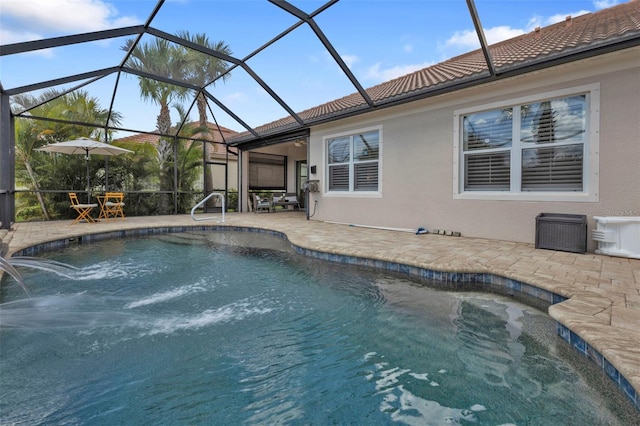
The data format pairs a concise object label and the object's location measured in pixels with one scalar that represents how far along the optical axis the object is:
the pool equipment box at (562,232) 4.72
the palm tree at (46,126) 9.78
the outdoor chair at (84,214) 8.79
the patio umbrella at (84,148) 8.48
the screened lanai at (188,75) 5.76
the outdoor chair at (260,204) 12.69
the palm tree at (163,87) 8.68
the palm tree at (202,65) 9.35
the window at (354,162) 8.23
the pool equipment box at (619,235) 4.35
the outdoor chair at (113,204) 9.44
